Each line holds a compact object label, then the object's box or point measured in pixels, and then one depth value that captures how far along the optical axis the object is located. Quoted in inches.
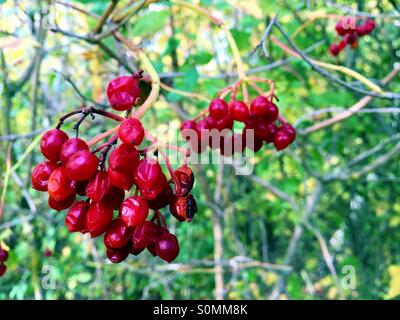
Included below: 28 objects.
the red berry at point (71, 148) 7.1
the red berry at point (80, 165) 7.0
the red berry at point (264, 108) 9.2
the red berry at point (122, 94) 7.8
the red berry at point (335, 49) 16.4
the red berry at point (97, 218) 7.4
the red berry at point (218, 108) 9.5
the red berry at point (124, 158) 7.0
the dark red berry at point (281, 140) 9.8
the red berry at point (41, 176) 7.5
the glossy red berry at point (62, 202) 7.5
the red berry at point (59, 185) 7.3
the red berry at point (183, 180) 7.3
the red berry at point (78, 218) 7.6
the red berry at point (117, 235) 7.5
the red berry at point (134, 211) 7.2
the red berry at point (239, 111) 9.4
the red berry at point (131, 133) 6.9
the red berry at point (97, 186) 7.2
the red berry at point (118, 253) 7.7
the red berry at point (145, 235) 7.6
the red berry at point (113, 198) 7.3
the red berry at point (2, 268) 11.7
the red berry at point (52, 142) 7.4
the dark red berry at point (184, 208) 7.4
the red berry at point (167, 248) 7.6
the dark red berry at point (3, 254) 11.9
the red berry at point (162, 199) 7.7
